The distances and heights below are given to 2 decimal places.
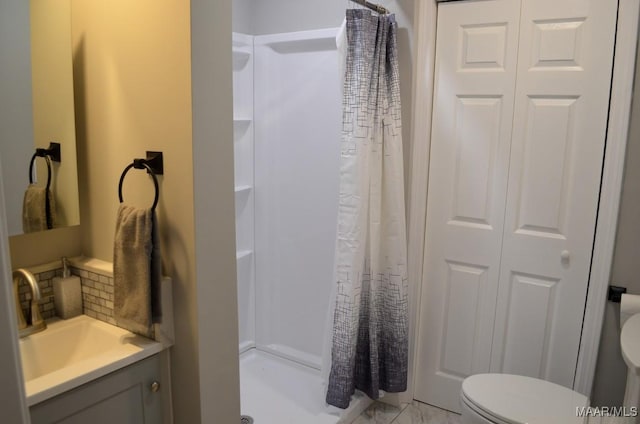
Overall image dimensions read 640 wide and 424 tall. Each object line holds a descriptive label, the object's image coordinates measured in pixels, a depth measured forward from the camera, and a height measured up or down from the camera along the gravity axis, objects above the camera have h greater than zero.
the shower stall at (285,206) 2.73 -0.38
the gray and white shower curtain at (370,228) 2.15 -0.38
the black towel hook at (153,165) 1.43 -0.08
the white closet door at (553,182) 2.03 -0.14
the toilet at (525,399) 1.75 -0.97
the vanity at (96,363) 1.26 -0.64
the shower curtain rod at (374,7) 2.10 +0.61
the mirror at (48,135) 1.48 +0.01
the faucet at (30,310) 1.42 -0.54
